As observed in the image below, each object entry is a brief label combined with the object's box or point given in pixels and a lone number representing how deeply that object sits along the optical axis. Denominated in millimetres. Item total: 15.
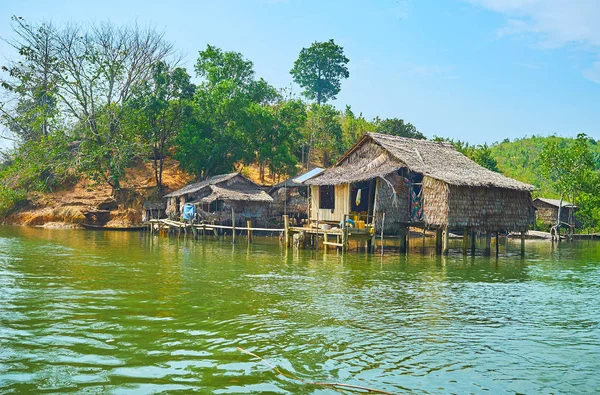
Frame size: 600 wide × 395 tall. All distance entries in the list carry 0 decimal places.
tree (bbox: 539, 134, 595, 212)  37312
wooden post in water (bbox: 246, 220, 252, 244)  27284
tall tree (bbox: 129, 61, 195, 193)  38938
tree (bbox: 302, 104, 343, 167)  47625
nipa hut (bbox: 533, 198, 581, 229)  41062
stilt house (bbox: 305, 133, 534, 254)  22031
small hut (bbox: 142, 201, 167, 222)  37500
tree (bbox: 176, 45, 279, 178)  39469
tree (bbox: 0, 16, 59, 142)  38281
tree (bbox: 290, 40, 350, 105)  59250
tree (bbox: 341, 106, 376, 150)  49838
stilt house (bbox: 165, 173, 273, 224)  33562
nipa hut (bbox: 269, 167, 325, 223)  35875
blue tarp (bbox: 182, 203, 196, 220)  32188
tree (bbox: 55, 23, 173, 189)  38750
